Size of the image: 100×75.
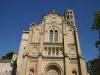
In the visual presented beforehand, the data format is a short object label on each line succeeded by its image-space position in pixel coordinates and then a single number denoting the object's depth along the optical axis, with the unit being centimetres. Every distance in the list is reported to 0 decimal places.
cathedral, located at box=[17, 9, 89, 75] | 1533
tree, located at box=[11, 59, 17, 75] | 1768
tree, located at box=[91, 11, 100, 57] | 1096
